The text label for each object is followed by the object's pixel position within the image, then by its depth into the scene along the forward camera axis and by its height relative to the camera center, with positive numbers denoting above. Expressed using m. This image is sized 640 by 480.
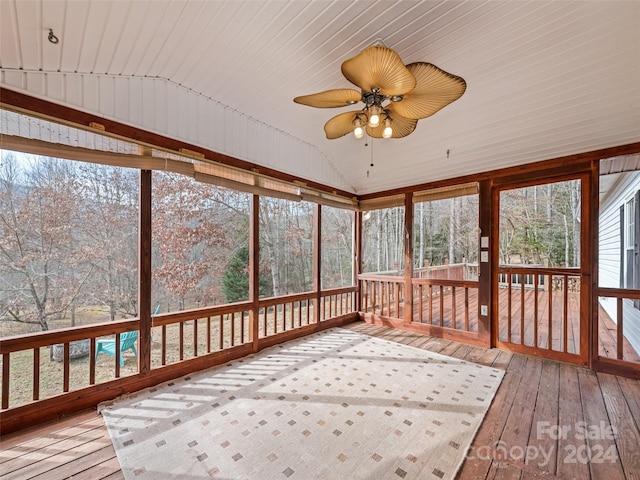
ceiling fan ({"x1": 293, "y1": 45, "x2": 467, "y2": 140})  1.48 +0.96
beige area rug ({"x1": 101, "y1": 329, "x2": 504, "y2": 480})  1.68 -1.39
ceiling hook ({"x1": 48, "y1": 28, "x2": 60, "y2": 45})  1.71 +1.33
